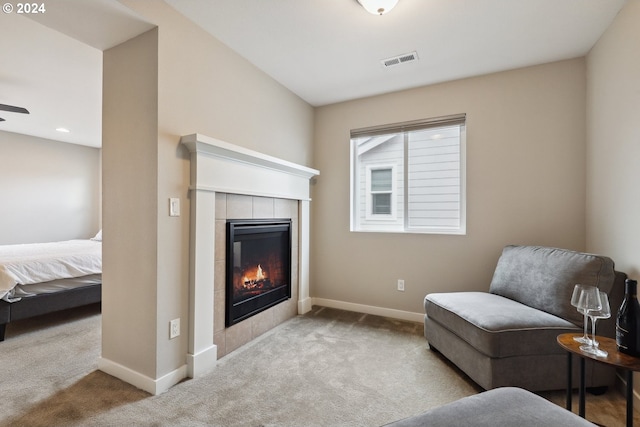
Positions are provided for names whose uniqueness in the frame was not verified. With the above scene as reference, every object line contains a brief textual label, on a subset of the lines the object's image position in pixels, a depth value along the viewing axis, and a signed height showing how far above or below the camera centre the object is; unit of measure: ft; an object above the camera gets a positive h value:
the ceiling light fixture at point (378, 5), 5.86 +4.18
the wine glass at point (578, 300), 4.82 -1.45
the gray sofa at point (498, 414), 2.94 -2.11
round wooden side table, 4.16 -2.13
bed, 8.91 -2.36
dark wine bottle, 4.46 -1.70
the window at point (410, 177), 10.09 +1.30
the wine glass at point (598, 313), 4.61 -1.59
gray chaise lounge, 5.96 -2.35
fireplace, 8.04 -1.72
